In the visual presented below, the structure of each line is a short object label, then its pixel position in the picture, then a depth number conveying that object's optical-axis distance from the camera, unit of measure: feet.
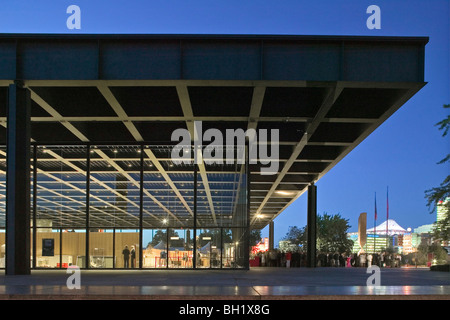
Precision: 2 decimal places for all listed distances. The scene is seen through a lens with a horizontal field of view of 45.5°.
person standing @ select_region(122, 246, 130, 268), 86.12
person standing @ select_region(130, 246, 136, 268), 86.00
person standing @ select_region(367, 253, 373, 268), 134.28
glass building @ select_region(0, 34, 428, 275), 58.44
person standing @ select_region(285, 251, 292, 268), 128.26
